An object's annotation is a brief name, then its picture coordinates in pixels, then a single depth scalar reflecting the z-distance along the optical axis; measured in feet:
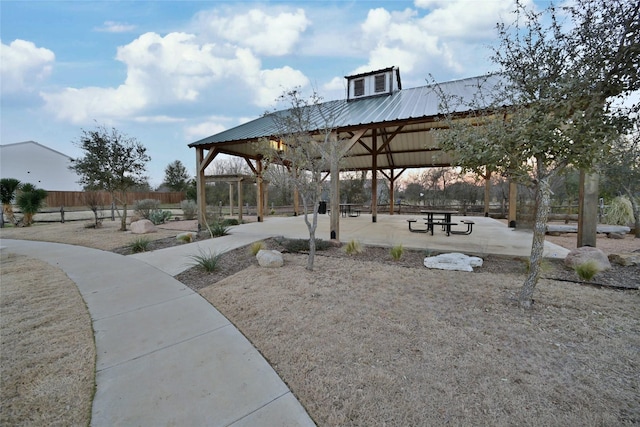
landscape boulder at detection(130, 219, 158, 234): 29.45
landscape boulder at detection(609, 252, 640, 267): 14.56
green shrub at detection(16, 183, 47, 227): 38.52
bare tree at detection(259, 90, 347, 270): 15.42
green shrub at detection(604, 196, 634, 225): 30.96
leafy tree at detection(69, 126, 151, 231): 31.09
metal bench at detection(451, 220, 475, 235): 25.13
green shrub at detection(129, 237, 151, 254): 21.01
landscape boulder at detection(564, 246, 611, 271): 13.98
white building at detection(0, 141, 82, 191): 88.02
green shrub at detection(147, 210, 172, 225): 37.73
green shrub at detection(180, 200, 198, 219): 46.29
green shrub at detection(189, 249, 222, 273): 15.25
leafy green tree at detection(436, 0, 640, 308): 8.07
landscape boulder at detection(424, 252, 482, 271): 14.93
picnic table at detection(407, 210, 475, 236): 24.49
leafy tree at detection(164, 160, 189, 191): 91.30
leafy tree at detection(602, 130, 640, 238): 24.47
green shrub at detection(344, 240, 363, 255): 18.58
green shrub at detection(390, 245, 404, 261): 17.04
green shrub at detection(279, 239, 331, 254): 19.70
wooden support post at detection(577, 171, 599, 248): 16.76
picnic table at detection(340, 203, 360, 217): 49.78
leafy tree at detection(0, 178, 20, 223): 38.81
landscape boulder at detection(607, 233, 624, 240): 24.93
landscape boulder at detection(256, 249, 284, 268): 15.69
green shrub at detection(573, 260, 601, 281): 12.64
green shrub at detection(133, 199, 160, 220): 39.64
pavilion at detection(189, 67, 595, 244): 22.18
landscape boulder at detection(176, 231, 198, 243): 24.32
